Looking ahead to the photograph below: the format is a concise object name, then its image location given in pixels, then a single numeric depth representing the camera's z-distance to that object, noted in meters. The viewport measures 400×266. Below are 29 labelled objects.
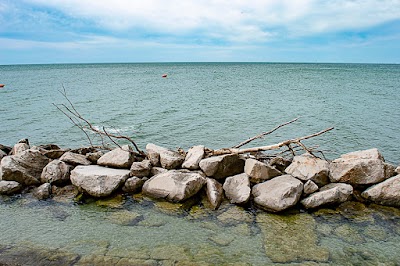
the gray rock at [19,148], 9.79
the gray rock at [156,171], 8.25
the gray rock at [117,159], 8.30
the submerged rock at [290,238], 5.38
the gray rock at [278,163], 8.40
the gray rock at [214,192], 7.07
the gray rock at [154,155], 8.61
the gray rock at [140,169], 8.03
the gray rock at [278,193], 6.76
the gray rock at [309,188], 7.24
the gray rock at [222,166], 7.82
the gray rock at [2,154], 9.61
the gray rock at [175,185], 7.23
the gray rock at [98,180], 7.49
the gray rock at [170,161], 8.34
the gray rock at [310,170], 7.57
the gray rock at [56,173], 8.08
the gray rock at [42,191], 7.60
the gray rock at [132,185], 7.76
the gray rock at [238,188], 7.08
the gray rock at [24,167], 7.96
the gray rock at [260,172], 7.61
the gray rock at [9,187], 7.79
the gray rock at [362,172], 7.50
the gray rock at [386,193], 7.03
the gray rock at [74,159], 8.56
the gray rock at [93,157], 8.91
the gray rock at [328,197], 6.93
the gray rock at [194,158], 8.10
